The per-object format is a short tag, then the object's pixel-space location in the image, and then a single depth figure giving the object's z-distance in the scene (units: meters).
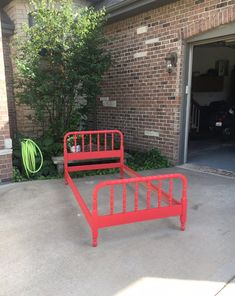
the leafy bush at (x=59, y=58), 5.26
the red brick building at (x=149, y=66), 4.92
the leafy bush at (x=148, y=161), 5.77
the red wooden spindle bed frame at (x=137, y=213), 2.71
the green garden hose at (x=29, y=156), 5.00
